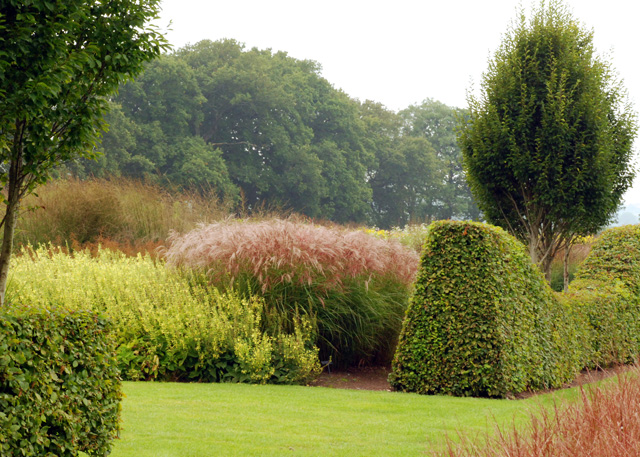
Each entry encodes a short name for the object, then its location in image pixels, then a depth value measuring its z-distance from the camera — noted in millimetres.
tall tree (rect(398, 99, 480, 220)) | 107750
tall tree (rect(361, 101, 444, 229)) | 97312
